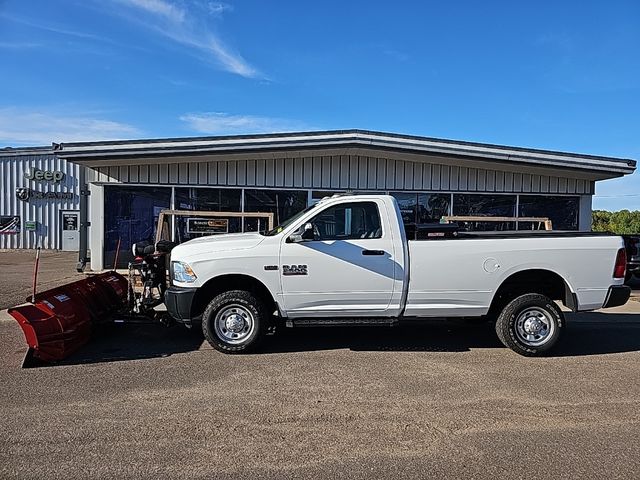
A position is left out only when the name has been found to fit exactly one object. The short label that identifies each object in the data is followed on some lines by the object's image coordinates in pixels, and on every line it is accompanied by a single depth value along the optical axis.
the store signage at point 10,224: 25.92
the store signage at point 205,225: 14.39
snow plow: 6.13
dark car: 13.60
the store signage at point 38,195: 26.11
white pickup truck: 6.59
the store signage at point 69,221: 26.36
